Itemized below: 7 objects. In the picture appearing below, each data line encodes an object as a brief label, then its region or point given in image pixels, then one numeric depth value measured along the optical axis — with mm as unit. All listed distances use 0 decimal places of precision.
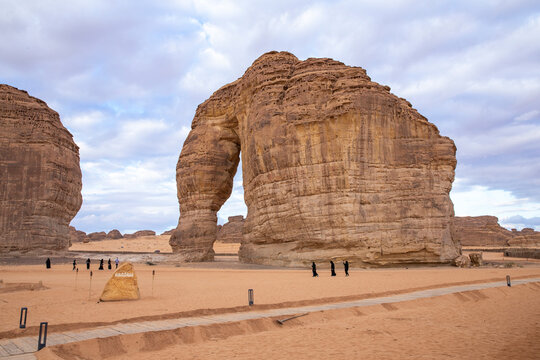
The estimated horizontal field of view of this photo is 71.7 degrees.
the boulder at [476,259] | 29484
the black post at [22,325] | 8453
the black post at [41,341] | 7191
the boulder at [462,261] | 27923
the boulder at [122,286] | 13492
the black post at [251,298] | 11859
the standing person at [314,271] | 22203
